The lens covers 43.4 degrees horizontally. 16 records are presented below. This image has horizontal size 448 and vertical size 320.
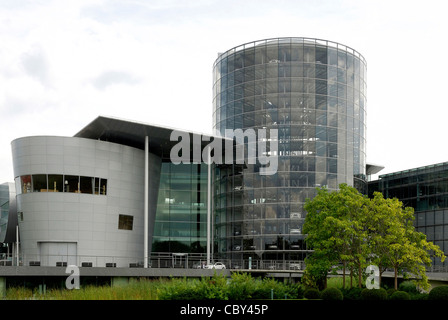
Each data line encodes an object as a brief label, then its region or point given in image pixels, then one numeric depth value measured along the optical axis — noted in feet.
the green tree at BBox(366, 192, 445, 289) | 138.31
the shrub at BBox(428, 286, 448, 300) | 107.55
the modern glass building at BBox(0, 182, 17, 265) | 245.04
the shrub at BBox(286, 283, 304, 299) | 115.68
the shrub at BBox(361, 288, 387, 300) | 121.19
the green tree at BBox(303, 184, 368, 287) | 139.85
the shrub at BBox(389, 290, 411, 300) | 119.03
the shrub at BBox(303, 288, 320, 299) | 127.54
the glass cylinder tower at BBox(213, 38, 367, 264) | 197.98
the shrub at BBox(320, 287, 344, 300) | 123.03
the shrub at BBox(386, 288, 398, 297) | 128.72
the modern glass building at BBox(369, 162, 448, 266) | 204.03
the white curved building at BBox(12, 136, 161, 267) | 160.86
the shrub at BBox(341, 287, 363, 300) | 133.49
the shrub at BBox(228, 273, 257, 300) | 91.81
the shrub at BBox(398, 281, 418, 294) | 146.72
